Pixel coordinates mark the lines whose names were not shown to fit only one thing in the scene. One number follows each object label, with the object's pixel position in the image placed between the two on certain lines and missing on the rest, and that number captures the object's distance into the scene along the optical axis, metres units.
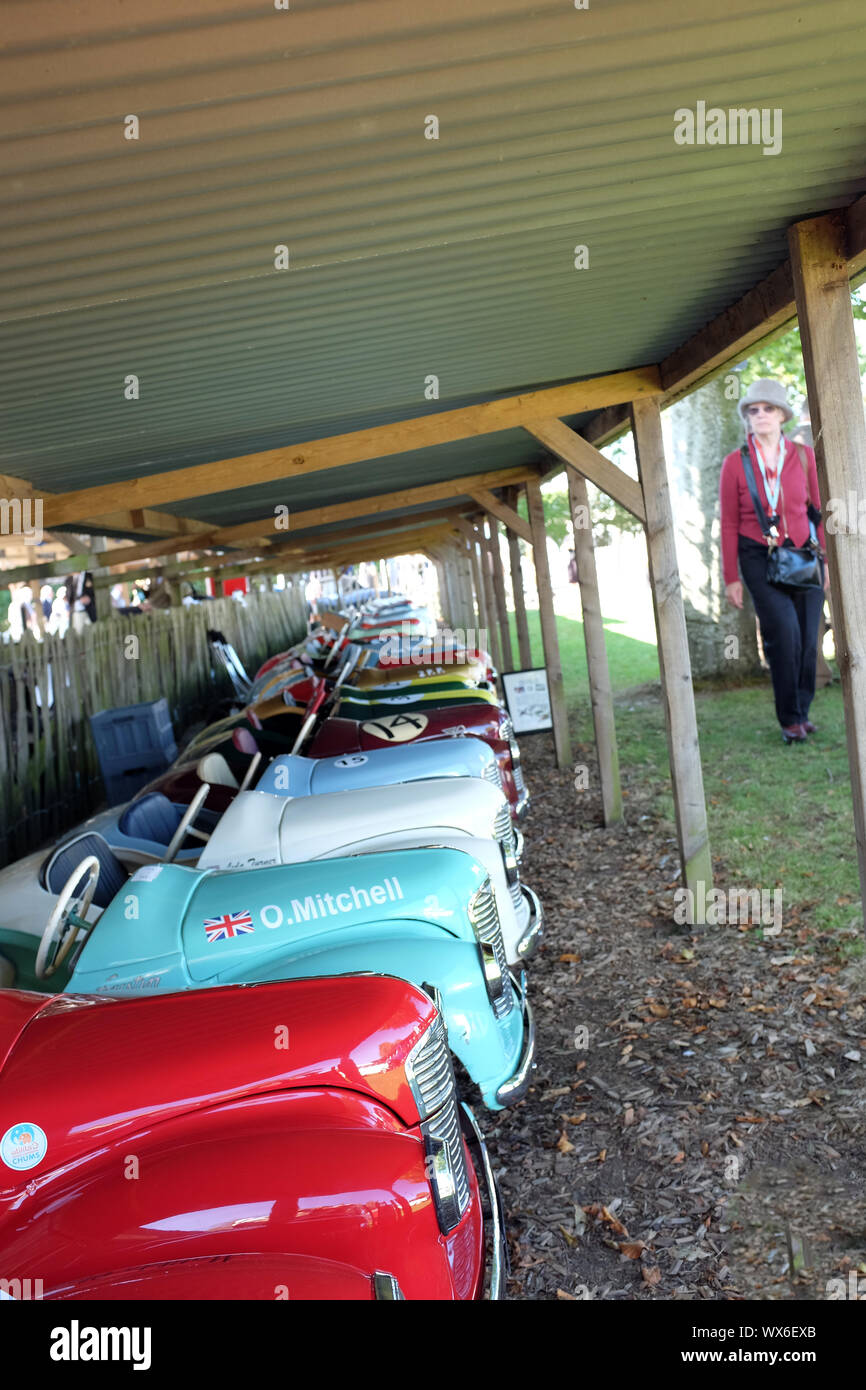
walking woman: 9.30
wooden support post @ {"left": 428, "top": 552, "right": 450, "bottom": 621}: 33.78
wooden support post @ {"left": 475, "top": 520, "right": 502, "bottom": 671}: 16.94
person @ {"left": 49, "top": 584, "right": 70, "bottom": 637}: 23.16
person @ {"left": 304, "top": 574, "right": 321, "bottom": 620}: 37.83
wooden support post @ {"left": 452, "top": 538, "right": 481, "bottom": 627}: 23.01
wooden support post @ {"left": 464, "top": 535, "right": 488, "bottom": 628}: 18.67
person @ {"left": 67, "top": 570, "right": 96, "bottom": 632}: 15.03
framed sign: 11.93
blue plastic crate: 10.70
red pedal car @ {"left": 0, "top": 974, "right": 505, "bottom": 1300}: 2.44
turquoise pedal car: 3.73
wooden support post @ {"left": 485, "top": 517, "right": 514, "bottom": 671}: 15.59
